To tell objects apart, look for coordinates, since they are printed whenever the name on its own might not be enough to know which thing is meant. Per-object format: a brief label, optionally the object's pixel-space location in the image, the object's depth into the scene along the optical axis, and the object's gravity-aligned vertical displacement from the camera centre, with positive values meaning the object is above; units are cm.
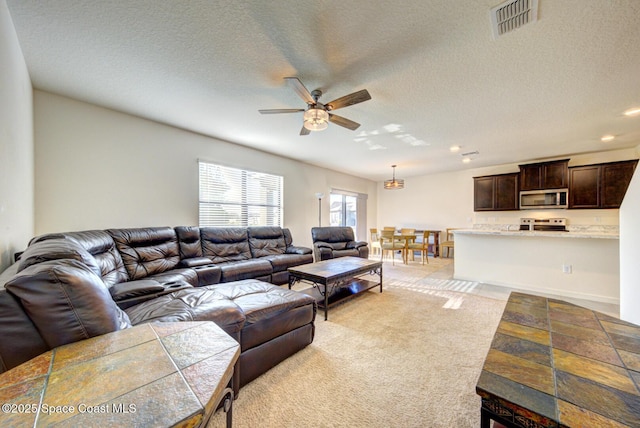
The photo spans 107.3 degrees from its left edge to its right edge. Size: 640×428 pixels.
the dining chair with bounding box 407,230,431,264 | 606 -82
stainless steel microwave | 510 +36
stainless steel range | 534 -21
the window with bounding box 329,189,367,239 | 705 +13
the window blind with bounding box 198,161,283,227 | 416 +32
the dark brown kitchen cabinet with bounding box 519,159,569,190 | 507 +89
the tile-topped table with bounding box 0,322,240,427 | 57 -49
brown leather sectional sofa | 86 -60
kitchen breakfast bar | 345 -78
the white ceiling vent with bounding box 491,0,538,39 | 152 +135
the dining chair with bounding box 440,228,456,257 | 659 -80
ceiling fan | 217 +108
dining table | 603 -72
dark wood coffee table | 281 -79
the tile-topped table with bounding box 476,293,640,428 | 69 -57
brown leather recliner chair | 479 -68
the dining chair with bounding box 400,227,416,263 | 603 -59
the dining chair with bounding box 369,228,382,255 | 713 -87
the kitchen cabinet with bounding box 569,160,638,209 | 454 +63
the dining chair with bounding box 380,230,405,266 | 608 -76
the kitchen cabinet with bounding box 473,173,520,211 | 572 +56
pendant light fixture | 622 +79
